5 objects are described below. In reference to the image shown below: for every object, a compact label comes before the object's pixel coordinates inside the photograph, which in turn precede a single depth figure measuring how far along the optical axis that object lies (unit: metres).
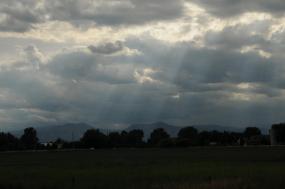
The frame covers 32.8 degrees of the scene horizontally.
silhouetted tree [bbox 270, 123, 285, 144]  173.88
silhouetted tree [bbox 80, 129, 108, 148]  183.38
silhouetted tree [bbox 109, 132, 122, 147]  186.15
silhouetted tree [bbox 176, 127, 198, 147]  173.05
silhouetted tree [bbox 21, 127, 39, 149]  193.02
